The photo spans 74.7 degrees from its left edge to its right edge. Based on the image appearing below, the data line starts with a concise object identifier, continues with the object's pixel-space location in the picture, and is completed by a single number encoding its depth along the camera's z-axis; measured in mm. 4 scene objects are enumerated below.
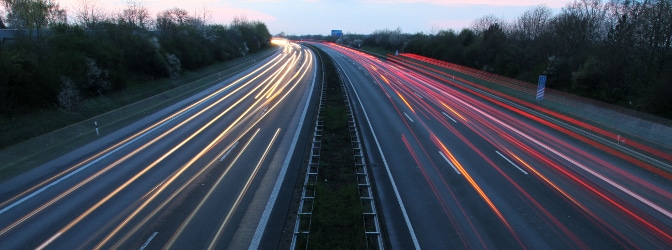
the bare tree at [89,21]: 44156
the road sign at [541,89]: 30567
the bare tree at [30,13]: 31188
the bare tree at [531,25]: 53131
